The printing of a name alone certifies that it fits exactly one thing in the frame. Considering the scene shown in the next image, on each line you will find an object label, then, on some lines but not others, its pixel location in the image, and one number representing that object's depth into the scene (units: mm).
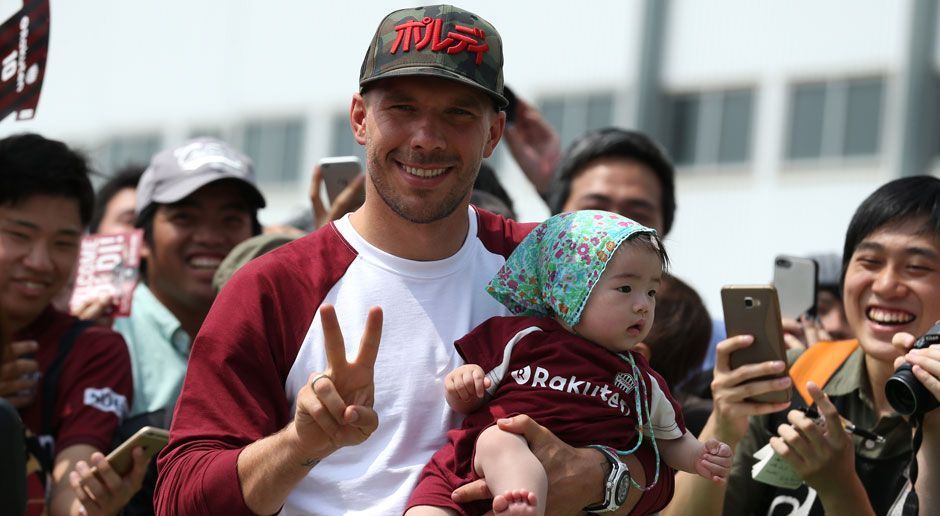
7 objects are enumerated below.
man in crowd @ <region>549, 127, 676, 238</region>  12359
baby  7492
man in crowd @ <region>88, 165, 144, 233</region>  13914
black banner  9625
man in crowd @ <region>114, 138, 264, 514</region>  11703
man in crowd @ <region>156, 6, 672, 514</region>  7398
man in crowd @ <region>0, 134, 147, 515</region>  9969
